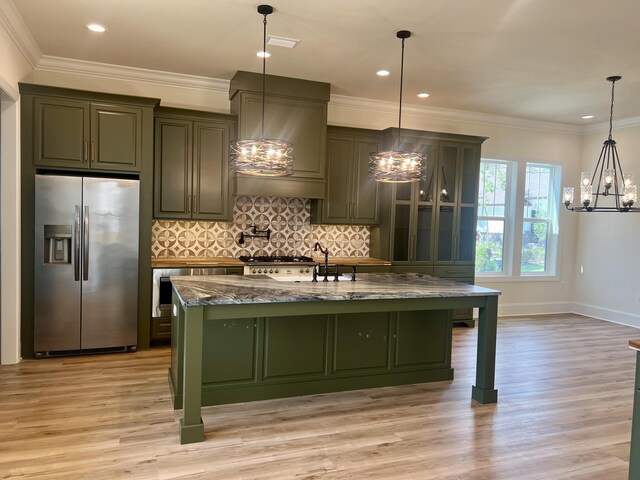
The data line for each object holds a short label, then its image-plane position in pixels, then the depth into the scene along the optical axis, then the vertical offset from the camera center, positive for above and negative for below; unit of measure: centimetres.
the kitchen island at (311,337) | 285 -85
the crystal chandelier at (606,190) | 430 +39
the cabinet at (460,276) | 607 -65
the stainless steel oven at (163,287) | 476 -71
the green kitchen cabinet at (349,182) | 567 +51
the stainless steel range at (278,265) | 505 -48
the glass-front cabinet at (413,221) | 584 +5
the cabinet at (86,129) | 429 +82
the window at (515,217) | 695 +17
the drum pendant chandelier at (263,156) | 329 +46
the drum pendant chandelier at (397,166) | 360 +45
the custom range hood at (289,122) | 509 +110
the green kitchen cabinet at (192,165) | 495 +58
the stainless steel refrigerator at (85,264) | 430 -46
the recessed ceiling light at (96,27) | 386 +158
